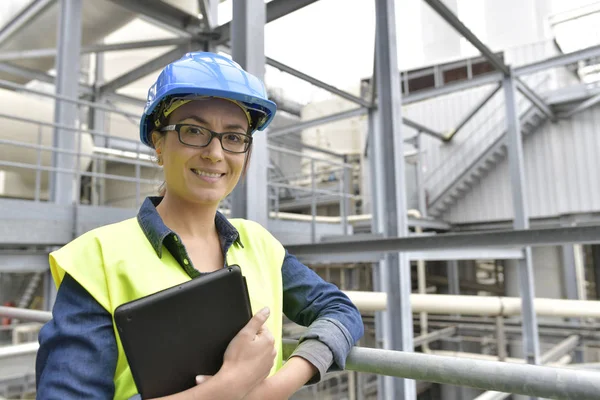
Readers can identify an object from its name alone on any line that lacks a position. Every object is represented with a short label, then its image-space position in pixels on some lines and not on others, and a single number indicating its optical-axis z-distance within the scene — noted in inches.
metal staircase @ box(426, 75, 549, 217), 376.8
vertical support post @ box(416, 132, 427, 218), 402.0
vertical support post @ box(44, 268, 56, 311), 144.3
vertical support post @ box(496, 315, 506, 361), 274.2
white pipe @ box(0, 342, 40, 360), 132.6
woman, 25.7
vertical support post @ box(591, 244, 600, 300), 367.2
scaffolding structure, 33.7
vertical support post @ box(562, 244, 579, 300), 339.9
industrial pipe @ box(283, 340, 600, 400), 27.8
